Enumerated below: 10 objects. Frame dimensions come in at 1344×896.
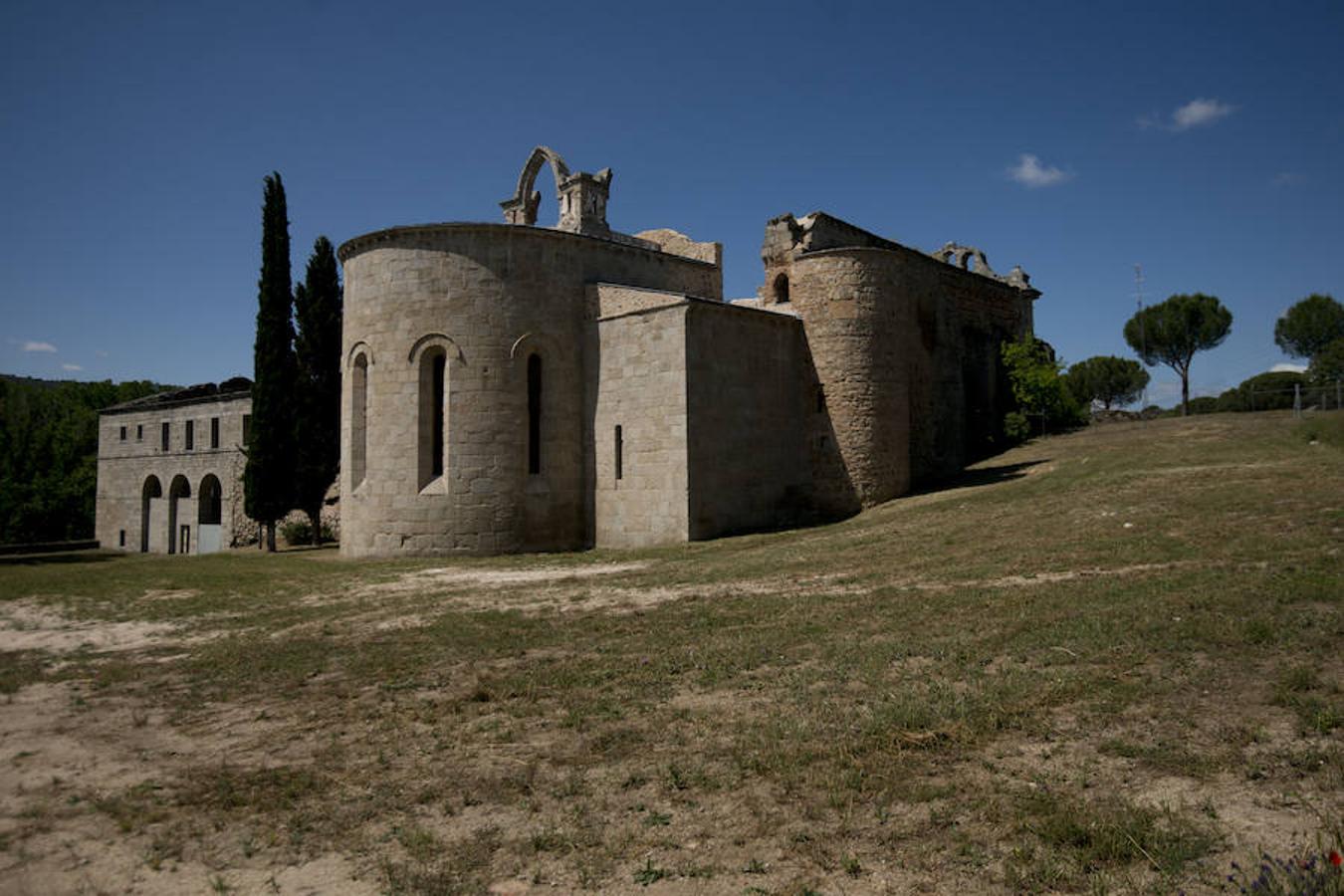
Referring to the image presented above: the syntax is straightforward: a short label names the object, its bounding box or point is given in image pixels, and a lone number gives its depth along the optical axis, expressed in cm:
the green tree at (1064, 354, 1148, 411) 6278
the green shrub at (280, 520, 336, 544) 3036
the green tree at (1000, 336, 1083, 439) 2723
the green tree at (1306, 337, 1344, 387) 4438
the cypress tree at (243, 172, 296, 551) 2719
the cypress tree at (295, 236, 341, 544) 2758
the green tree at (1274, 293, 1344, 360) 5081
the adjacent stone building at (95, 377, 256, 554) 3538
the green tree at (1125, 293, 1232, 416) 5038
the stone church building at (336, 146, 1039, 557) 1803
